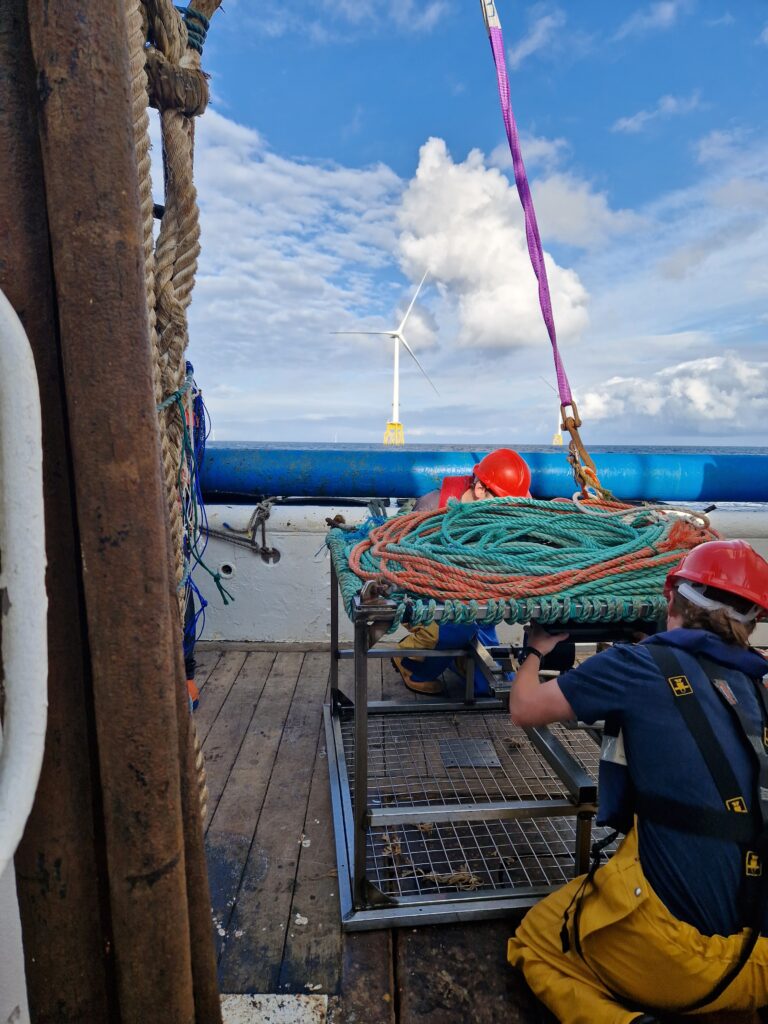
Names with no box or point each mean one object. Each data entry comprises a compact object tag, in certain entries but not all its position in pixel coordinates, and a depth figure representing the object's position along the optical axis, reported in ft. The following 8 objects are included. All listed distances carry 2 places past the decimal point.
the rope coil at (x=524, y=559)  5.39
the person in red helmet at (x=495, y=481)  9.42
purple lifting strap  8.34
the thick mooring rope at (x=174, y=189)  4.12
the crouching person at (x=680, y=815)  4.09
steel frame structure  5.65
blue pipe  13.50
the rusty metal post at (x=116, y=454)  2.30
